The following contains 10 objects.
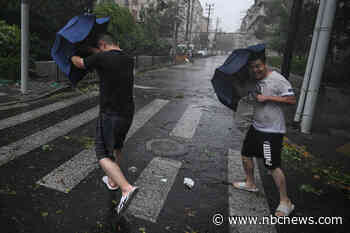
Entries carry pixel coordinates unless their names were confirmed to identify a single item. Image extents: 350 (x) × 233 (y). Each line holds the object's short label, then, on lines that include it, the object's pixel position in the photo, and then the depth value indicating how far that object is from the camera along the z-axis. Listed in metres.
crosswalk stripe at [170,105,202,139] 6.61
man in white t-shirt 3.26
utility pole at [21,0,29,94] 9.12
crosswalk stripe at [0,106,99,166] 4.64
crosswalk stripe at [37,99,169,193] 3.78
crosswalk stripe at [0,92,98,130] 6.31
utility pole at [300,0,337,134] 6.92
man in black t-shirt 2.88
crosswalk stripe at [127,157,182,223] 3.31
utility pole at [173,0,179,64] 34.42
